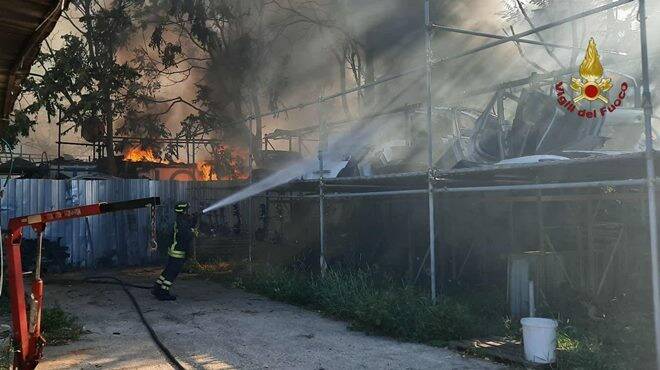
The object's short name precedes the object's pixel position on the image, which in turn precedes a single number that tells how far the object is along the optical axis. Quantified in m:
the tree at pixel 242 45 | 21.67
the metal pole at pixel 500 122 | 8.23
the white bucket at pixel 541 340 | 5.30
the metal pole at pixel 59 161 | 18.35
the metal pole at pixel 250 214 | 11.96
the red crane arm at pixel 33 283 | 4.31
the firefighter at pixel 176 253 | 9.18
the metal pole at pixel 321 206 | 9.65
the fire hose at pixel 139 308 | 5.71
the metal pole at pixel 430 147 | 7.45
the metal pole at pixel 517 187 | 5.24
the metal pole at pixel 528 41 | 7.35
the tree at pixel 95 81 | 17.23
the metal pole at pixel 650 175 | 4.97
